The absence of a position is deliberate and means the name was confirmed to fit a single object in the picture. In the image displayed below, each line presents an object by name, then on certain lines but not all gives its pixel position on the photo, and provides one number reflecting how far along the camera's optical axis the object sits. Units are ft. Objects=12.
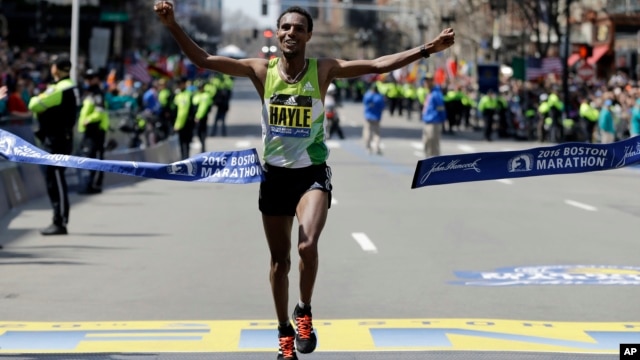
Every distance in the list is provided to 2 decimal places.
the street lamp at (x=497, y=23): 231.07
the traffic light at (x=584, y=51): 177.99
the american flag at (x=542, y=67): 185.78
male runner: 26.81
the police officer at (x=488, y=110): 165.27
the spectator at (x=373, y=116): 123.65
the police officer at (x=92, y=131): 76.84
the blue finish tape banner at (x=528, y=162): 29.50
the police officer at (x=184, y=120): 105.29
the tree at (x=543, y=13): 186.19
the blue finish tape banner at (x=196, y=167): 28.07
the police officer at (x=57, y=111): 53.31
